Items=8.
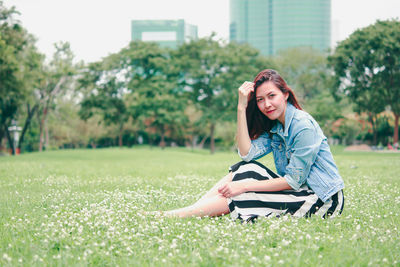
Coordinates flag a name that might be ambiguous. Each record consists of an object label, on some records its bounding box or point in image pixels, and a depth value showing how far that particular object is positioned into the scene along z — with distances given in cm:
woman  459
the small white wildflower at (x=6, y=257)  316
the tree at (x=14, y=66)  2692
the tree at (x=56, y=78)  4203
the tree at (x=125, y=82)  4006
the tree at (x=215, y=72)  3916
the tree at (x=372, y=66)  3622
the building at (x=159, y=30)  17675
